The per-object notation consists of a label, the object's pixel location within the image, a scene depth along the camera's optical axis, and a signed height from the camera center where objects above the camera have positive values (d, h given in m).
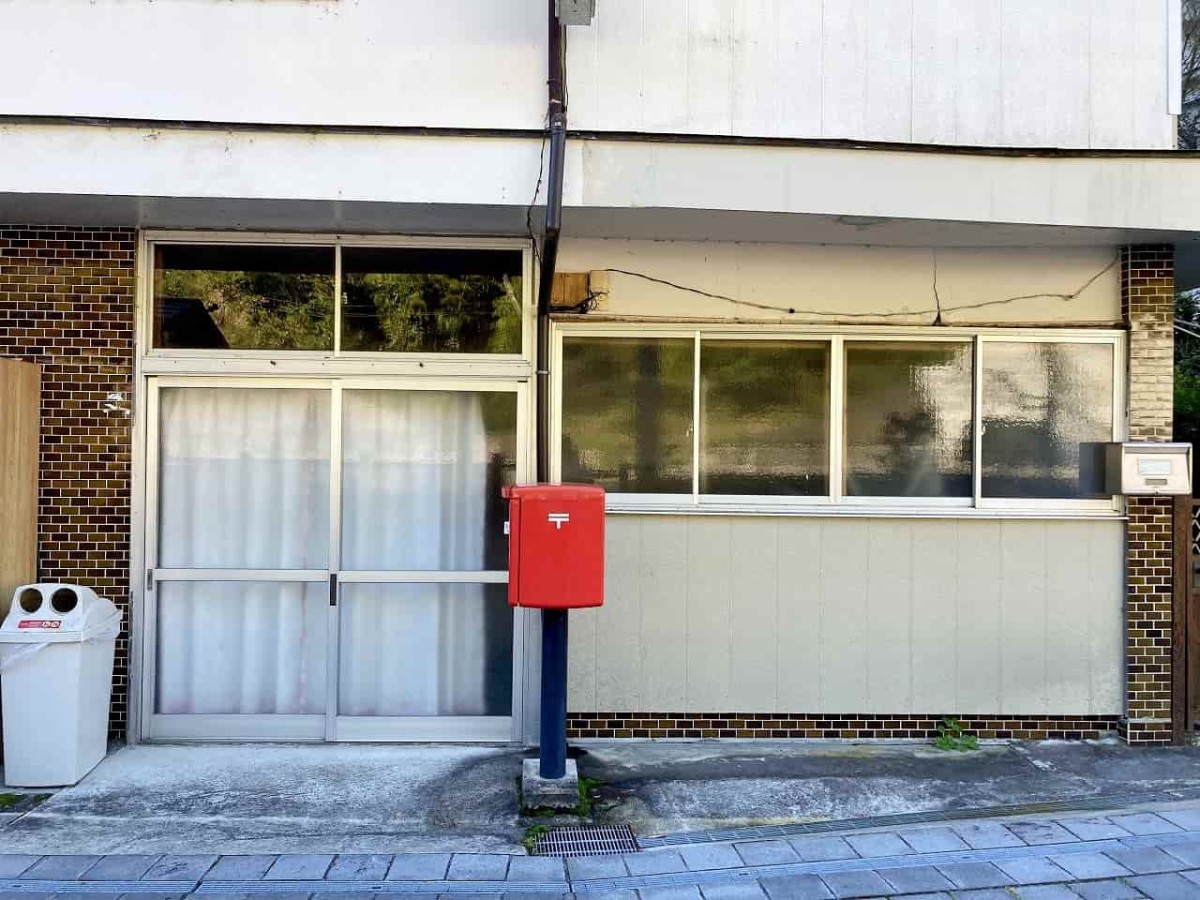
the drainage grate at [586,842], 4.09 -1.77
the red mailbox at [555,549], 4.43 -0.44
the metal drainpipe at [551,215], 4.54 +1.23
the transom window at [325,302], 5.57 +0.97
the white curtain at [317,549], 5.58 -0.57
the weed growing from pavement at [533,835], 4.13 -1.76
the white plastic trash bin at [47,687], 4.66 -1.21
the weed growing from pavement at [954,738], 5.46 -1.68
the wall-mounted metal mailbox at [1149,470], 5.44 -0.01
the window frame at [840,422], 5.53 +0.27
